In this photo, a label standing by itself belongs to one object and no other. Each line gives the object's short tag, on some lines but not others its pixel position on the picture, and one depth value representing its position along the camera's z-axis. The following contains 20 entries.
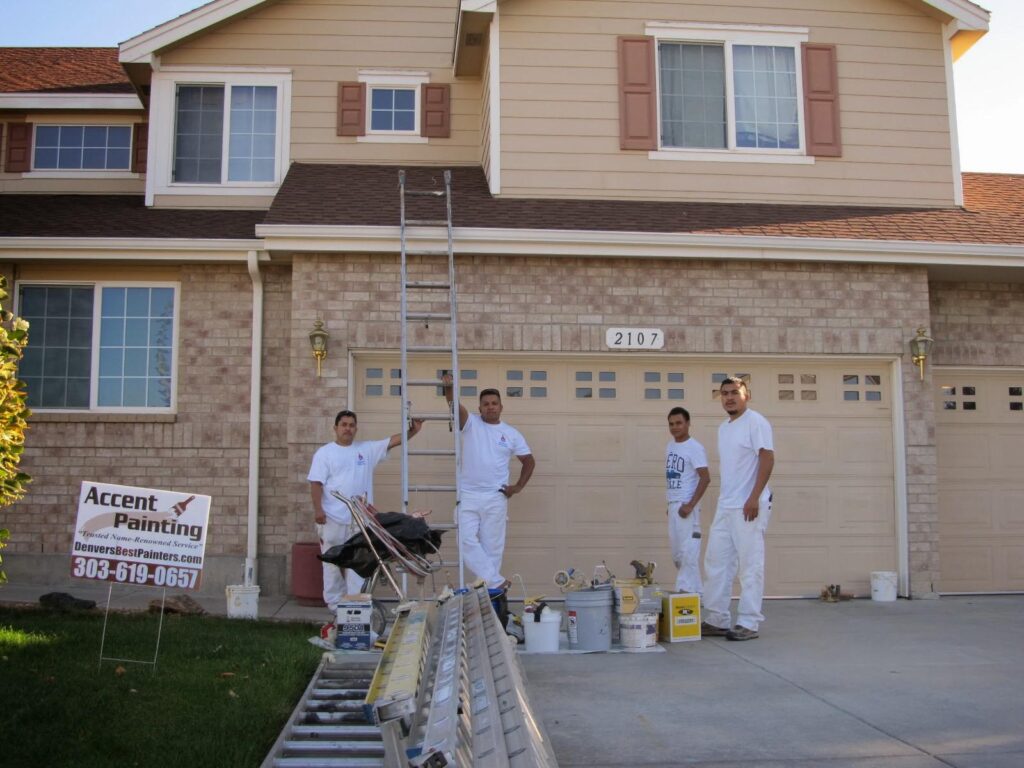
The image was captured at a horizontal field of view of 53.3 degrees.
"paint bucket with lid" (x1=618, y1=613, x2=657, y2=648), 7.23
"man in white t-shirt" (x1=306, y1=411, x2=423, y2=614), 8.18
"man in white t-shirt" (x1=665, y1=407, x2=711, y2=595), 8.44
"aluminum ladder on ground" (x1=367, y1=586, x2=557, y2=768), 3.08
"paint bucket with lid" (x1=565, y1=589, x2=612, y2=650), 7.18
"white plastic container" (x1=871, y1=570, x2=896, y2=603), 9.95
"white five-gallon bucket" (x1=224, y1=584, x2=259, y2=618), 8.05
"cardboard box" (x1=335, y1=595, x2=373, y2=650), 6.74
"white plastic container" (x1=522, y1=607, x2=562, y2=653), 7.18
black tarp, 6.77
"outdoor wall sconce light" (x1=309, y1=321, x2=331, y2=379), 9.59
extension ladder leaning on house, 9.34
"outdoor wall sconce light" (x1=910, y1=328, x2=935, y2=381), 10.23
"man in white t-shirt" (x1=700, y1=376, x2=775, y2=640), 7.65
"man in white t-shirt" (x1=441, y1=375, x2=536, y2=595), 8.13
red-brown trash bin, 9.15
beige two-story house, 9.95
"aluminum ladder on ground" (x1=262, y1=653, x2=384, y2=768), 4.47
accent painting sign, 6.20
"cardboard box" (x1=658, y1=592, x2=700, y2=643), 7.55
